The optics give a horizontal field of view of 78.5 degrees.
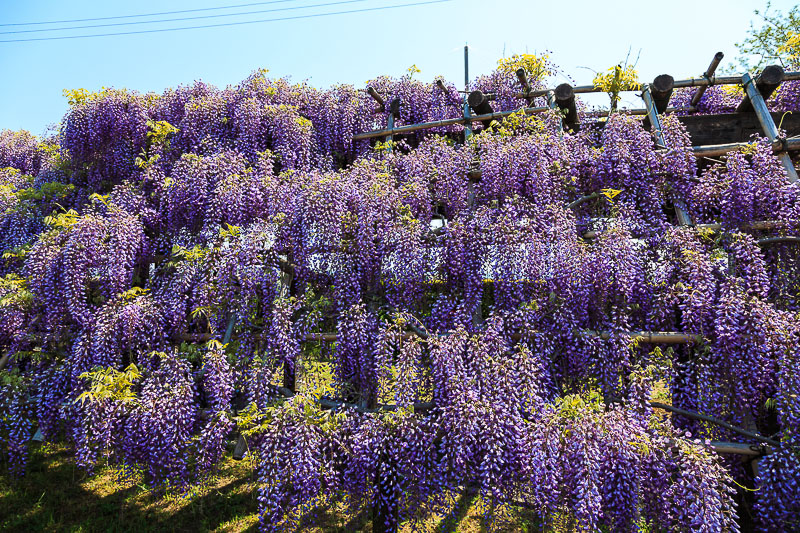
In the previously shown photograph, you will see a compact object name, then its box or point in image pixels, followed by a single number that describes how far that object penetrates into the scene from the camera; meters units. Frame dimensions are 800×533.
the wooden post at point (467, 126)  6.63
